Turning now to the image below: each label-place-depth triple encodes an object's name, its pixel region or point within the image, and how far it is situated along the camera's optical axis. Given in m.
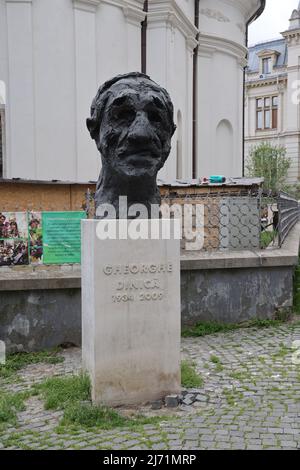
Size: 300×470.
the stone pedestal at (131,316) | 4.82
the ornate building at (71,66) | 14.09
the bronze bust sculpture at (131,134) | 4.77
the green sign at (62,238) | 7.64
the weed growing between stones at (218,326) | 7.70
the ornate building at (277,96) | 44.19
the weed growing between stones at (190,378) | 5.46
